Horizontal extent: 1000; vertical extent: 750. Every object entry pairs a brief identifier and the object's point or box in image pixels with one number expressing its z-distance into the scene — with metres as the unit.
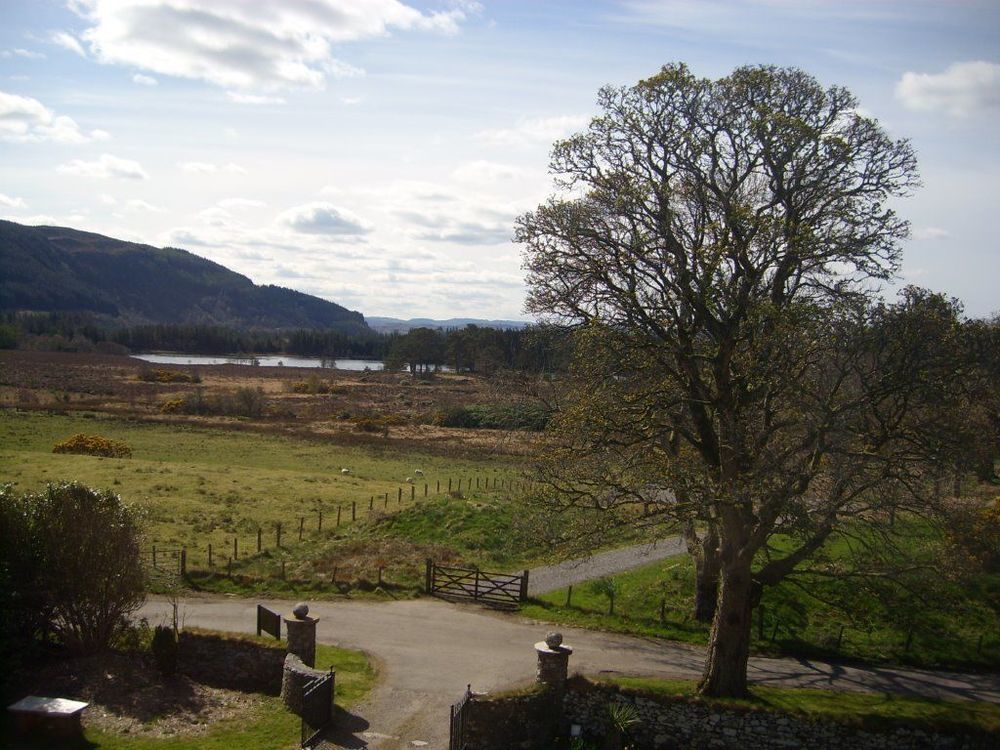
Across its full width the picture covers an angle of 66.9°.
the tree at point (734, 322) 15.58
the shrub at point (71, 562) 17.72
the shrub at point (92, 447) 47.44
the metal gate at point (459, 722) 14.92
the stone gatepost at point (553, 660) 16.28
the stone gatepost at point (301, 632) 17.66
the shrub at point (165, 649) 18.11
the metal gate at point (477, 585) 24.47
